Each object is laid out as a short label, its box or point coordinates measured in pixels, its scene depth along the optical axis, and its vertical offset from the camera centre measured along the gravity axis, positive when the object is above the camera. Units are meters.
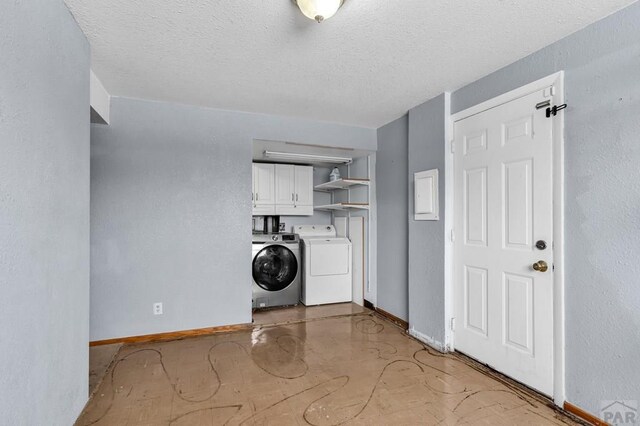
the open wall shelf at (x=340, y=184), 3.85 +0.40
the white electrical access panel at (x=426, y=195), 2.78 +0.17
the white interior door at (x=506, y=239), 1.98 -0.18
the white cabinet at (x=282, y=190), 4.13 +0.34
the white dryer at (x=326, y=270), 4.05 -0.75
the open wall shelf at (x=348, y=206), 3.87 +0.10
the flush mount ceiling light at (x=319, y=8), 1.45 +0.98
